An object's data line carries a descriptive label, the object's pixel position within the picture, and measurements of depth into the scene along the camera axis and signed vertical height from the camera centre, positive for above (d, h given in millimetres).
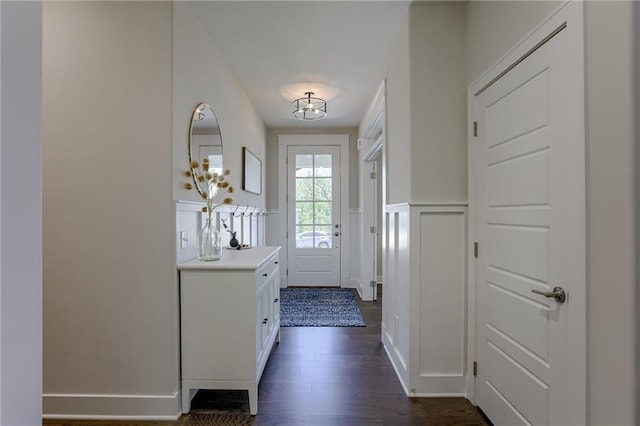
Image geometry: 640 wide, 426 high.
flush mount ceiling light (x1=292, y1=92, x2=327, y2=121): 3662 +1317
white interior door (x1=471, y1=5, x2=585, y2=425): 1251 -122
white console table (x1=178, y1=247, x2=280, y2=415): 1945 -675
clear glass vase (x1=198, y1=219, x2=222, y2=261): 2137 -186
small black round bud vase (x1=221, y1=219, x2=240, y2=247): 2939 -219
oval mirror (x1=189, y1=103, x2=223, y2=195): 2233 +555
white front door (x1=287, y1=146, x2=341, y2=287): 5230 -4
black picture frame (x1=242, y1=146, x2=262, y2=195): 3629 +518
